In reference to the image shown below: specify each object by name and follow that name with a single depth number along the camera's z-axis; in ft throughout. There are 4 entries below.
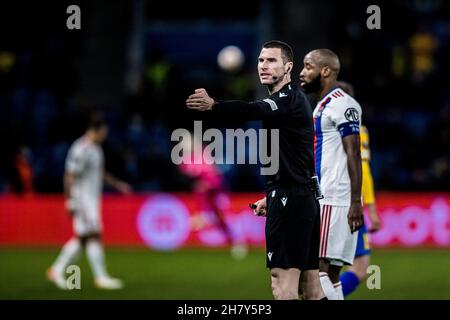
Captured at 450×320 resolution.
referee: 39.68
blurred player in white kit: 77.10
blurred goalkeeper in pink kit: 105.19
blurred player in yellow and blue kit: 52.31
